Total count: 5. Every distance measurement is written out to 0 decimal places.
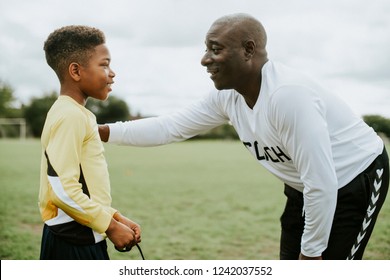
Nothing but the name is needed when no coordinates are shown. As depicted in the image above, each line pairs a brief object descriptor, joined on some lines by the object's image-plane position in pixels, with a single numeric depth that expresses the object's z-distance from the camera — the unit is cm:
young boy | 185
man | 198
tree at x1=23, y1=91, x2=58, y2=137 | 2956
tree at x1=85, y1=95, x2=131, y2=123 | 2528
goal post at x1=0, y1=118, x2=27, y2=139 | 3406
